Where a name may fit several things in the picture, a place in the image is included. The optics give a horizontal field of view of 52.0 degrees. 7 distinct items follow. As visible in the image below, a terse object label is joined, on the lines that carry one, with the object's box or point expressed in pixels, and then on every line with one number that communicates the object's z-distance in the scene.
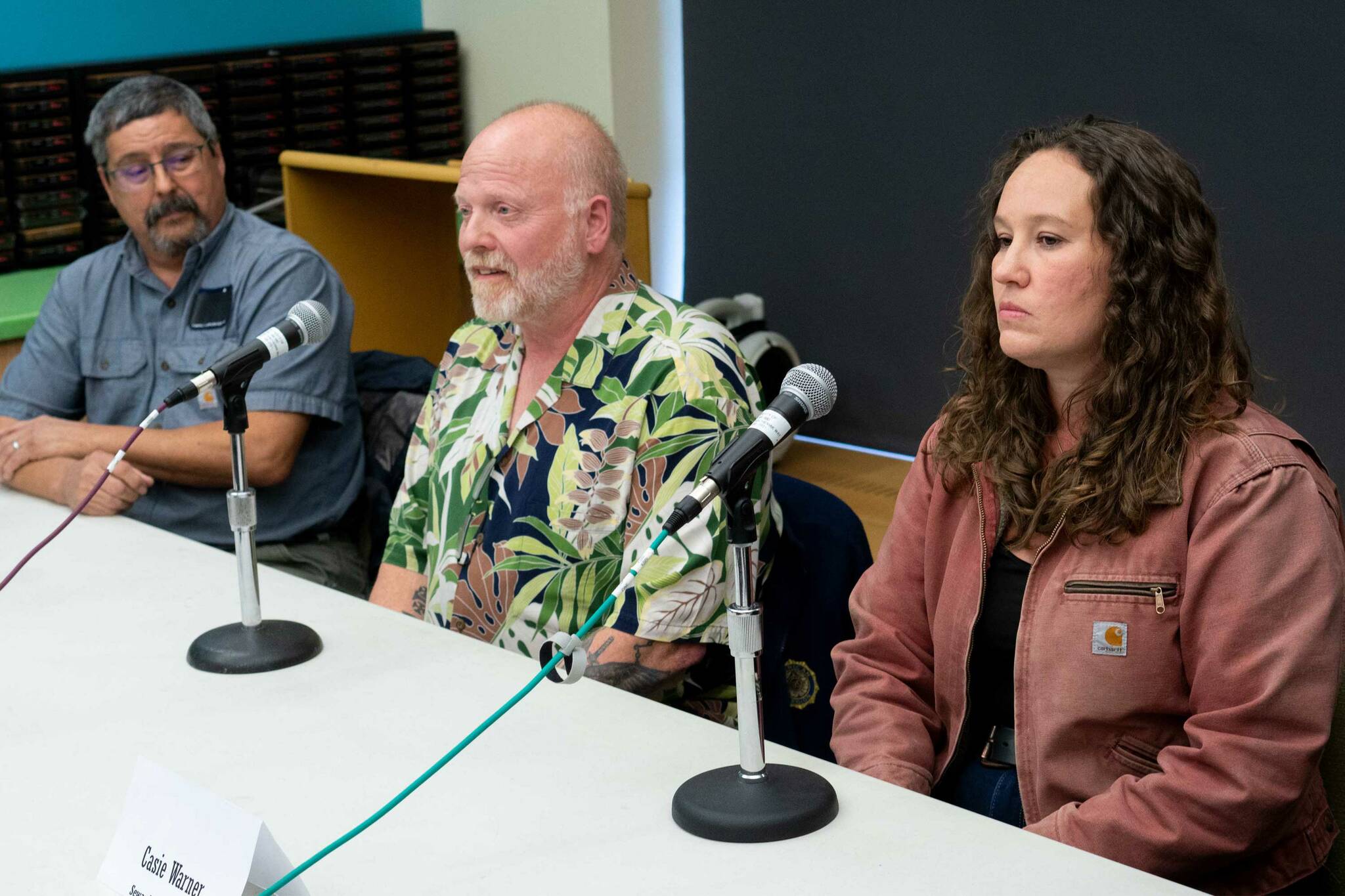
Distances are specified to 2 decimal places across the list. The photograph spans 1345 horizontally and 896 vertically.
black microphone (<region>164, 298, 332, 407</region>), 1.45
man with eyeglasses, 2.25
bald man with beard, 1.66
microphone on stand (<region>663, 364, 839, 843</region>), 1.09
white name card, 1.06
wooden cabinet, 3.10
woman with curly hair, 1.26
